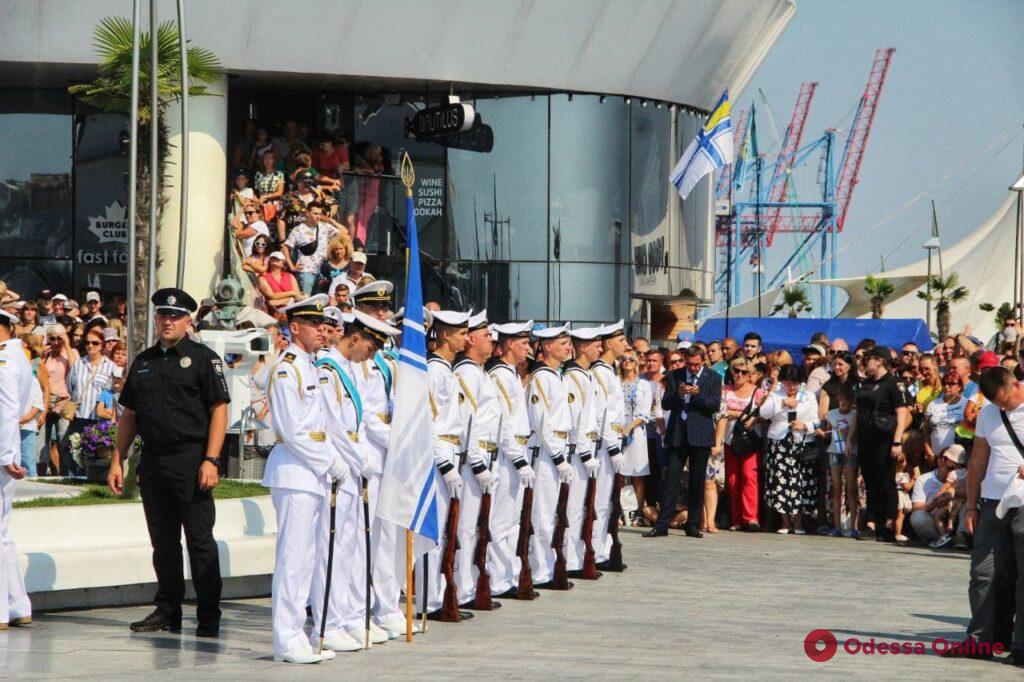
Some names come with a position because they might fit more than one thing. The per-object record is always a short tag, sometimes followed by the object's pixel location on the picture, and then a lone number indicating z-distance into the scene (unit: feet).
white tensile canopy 206.59
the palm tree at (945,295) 202.08
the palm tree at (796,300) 256.73
